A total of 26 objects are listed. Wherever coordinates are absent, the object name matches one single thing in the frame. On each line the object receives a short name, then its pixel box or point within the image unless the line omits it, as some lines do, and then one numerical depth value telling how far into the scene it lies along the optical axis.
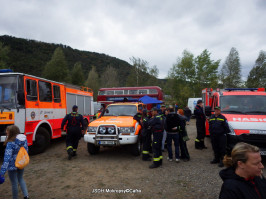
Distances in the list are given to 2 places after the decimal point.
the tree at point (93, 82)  45.22
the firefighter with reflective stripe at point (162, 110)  6.59
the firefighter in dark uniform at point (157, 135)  5.21
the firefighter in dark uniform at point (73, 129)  6.17
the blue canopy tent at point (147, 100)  11.34
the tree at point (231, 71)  36.75
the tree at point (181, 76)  33.19
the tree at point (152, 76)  35.31
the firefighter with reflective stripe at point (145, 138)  5.82
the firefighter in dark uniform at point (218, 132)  5.04
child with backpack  3.04
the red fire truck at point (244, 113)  4.75
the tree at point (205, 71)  31.91
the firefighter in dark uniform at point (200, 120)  7.01
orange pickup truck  5.74
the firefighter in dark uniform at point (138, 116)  6.38
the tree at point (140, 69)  35.75
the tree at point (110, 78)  45.73
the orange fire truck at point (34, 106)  5.57
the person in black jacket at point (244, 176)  1.50
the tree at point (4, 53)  33.60
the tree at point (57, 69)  39.59
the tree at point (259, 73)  35.11
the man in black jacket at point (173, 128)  5.61
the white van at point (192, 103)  21.54
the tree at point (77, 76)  45.03
